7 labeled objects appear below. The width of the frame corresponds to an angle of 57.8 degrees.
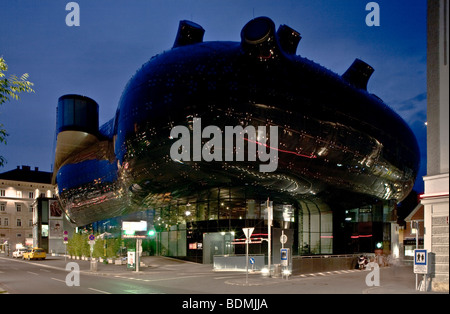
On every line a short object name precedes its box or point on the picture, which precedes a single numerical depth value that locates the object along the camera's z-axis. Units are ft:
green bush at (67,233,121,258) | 129.76
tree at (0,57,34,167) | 37.91
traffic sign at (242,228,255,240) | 71.58
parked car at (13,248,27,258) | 190.10
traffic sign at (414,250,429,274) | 49.90
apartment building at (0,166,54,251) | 331.53
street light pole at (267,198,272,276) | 78.17
